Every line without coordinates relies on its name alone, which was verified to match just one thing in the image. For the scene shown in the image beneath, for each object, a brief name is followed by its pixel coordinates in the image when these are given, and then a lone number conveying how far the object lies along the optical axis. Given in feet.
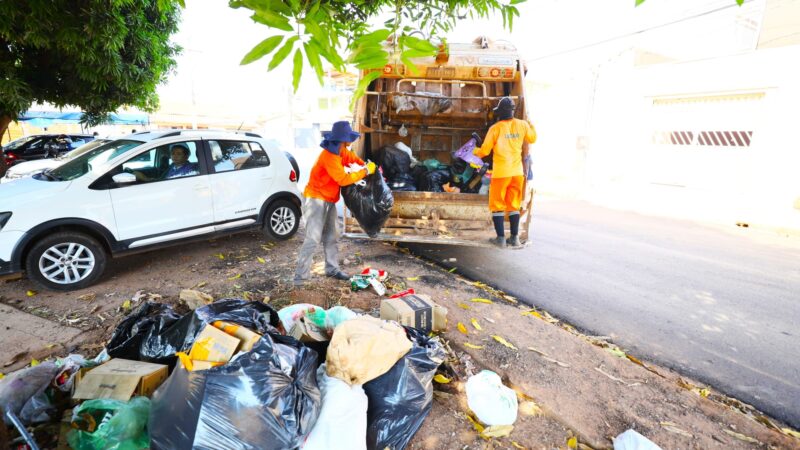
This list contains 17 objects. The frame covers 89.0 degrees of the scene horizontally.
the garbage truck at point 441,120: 16.31
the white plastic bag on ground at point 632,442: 6.69
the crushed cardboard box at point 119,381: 6.68
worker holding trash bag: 12.92
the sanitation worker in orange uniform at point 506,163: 14.78
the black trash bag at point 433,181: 18.38
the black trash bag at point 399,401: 6.91
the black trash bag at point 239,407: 5.66
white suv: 12.67
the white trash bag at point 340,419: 6.09
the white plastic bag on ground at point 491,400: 7.46
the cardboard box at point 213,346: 6.16
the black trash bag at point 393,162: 18.76
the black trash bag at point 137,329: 7.97
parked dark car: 36.96
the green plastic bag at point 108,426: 6.14
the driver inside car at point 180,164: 15.37
